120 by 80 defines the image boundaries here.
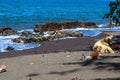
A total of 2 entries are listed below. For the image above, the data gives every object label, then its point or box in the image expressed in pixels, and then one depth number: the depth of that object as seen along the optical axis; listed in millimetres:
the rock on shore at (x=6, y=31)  34406
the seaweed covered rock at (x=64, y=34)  31441
